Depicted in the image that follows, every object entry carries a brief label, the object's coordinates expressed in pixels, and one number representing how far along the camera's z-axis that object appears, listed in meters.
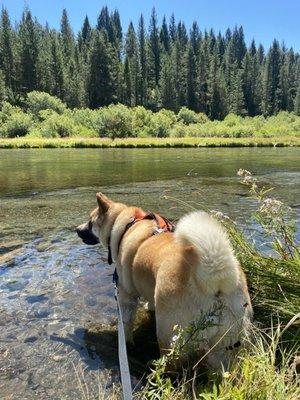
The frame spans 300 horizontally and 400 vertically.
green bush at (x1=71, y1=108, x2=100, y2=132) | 63.88
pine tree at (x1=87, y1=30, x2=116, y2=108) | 100.25
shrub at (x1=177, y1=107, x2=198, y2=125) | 89.40
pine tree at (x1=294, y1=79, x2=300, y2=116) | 119.03
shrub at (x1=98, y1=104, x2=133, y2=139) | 62.31
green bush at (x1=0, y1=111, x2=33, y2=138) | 64.56
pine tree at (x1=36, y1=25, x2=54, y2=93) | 100.94
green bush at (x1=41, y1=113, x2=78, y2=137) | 61.78
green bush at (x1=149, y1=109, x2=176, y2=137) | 65.56
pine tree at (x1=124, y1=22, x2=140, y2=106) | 107.79
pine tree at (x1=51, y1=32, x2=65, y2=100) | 101.25
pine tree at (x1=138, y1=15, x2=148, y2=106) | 111.44
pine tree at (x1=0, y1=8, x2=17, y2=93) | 102.50
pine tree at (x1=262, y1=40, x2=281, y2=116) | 130.12
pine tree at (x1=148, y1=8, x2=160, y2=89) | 121.19
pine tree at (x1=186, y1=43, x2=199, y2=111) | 114.25
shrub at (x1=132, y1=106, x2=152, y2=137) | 64.19
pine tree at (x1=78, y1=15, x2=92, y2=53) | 122.55
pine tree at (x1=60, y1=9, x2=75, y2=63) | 115.44
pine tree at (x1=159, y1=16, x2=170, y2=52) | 140.55
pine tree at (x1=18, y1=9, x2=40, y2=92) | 101.00
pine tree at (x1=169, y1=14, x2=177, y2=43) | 145.88
